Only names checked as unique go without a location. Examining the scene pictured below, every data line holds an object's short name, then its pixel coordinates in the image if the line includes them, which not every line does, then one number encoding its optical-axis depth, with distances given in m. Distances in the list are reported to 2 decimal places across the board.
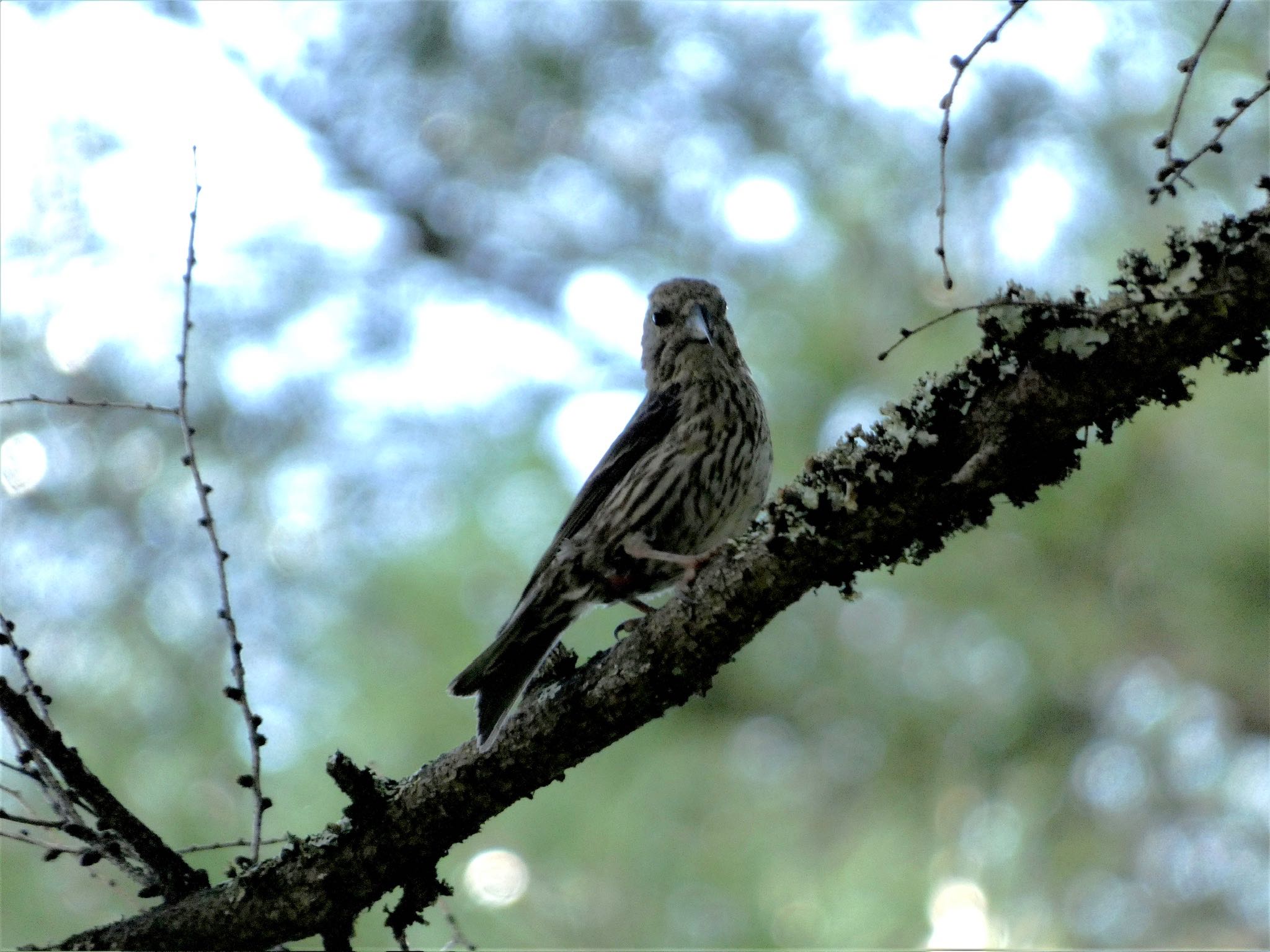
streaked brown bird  6.14
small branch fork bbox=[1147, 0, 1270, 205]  3.66
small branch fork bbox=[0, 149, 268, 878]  4.73
